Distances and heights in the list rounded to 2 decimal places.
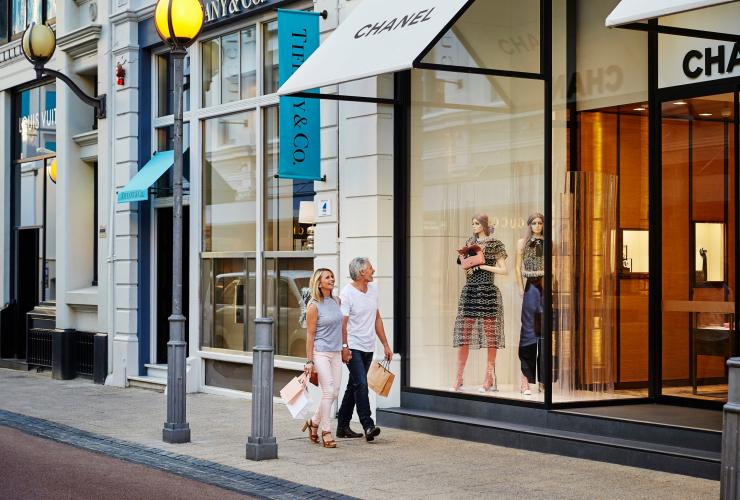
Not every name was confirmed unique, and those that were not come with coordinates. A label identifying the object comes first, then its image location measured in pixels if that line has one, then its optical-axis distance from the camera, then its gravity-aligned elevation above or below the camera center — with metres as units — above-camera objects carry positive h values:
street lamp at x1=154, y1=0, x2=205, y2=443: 11.77 +0.70
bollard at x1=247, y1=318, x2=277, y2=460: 10.56 -1.08
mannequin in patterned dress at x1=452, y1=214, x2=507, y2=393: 12.48 -0.38
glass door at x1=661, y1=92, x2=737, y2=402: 11.41 +0.27
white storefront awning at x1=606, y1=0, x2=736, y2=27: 8.42 +1.93
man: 11.59 -0.60
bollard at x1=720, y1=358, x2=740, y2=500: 5.93 -0.84
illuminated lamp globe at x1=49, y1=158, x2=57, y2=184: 20.73 +1.82
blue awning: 17.22 +1.42
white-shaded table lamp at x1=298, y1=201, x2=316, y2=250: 14.47 +0.70
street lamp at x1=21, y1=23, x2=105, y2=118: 17.55 +3.41
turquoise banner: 13.88 +1.94
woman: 11.40 -0.65
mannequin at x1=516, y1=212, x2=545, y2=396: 11.95 -0.18
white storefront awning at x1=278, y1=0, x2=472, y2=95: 11.34 +2.38
